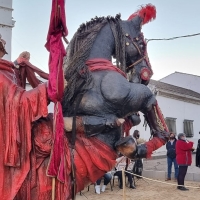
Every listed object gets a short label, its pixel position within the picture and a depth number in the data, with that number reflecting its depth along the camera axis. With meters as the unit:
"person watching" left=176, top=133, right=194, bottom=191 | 9.37
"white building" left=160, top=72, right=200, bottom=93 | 29.11
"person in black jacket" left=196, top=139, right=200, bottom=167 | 9.95
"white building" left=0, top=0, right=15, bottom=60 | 11.73
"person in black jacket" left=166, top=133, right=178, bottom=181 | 11.12
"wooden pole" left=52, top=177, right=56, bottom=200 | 2.13
